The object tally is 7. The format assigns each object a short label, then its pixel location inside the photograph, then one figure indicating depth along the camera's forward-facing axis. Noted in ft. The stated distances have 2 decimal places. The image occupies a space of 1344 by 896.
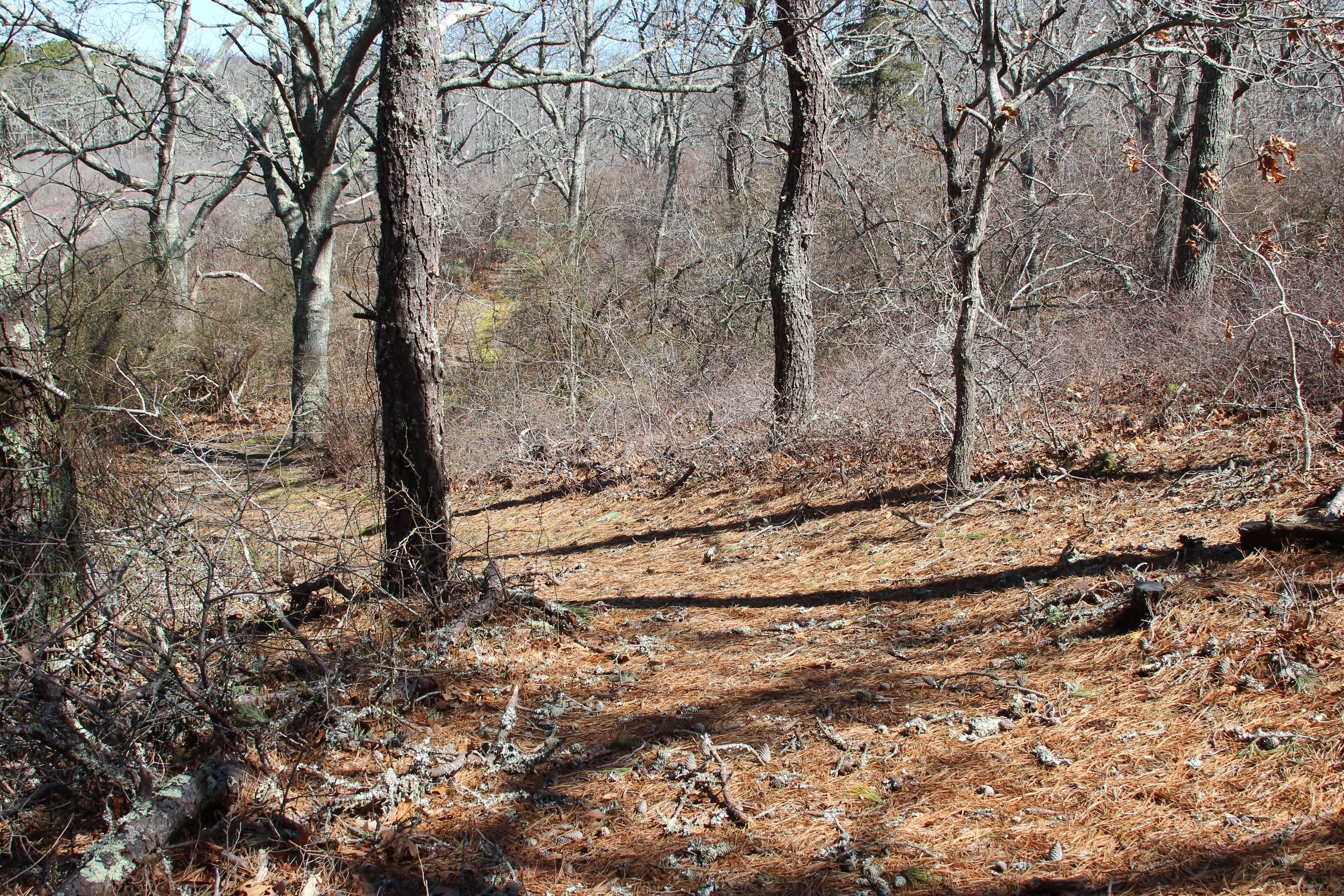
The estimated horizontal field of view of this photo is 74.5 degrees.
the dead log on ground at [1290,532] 12.64
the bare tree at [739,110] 26.99
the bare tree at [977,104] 16.84
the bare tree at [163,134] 35.91
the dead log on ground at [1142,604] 12.18
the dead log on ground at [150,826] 7.83
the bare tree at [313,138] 34.14
